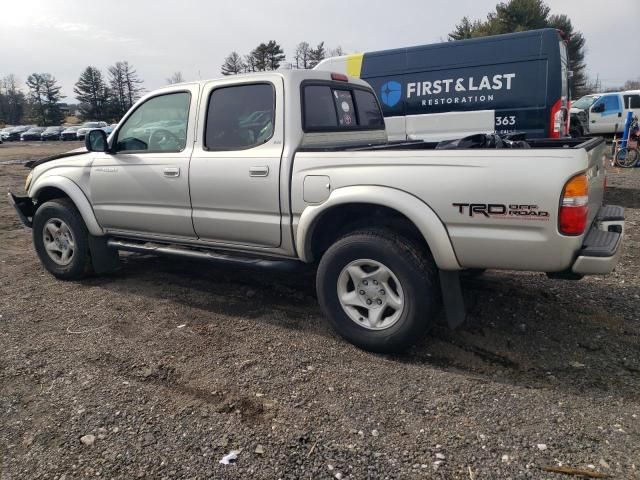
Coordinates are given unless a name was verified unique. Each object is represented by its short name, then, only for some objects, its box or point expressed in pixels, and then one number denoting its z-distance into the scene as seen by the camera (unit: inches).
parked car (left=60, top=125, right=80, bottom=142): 1875.0
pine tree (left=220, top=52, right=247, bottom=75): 2536.9
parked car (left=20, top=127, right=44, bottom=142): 1971.0
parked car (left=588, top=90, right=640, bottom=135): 771.7
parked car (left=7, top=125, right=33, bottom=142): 2003.0
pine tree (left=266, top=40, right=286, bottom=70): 2365.3
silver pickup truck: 120.2
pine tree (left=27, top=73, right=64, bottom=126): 3041.3
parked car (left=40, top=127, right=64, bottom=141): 1918.1
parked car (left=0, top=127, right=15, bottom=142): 1979.6
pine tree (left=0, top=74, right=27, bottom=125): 3314.5
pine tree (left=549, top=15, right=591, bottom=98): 1765.5
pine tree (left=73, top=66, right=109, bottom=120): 2881.4
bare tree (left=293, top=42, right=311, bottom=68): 2470.5
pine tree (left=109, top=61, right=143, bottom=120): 2970.5
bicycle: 541.3
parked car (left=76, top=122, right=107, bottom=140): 1777.8
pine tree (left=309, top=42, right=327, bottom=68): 2481.8
